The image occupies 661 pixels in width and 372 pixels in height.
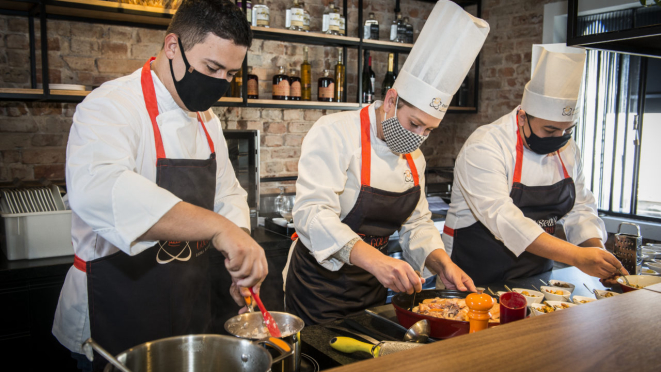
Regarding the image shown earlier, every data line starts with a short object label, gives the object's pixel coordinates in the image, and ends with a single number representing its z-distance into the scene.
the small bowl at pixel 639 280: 1.71
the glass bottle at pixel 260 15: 3.24
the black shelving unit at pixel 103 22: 2.55
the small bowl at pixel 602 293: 1.67
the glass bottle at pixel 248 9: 3.16
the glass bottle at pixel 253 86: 3.31
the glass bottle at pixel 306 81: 3.57
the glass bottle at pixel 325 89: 3.56
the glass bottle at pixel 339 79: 3.72
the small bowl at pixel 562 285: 1.82
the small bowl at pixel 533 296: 1.59
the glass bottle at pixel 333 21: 3.52
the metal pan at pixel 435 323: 1.28
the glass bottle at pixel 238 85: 3.24
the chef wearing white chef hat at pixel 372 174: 1.76
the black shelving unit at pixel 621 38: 1.54
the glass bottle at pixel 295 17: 3.35
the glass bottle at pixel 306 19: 3.42
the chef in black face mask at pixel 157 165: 1.34
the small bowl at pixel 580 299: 1.62
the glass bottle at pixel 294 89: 3.46
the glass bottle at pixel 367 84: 3.83
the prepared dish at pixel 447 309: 1.39
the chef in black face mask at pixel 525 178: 2.15
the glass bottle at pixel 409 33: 3.93
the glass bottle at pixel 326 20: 3.53
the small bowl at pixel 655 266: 1.95
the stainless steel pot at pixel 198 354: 0.87
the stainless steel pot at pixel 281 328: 1.00
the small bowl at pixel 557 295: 1.63
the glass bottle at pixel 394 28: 3.88
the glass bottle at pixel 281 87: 3.40
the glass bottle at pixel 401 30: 3.89
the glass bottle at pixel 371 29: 3.80
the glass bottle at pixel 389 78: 3.80
